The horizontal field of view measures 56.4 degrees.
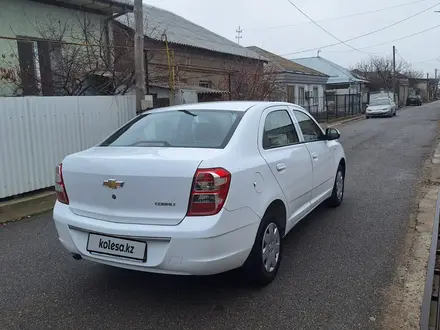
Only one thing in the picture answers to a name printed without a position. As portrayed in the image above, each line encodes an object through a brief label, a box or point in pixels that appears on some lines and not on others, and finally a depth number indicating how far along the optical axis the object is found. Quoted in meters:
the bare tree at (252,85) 14.24
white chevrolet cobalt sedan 2.87
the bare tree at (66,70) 8.45
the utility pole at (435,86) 96.21
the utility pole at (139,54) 8.23
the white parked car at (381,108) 29.02
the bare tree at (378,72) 58.83
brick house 11.09
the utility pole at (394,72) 50.36
